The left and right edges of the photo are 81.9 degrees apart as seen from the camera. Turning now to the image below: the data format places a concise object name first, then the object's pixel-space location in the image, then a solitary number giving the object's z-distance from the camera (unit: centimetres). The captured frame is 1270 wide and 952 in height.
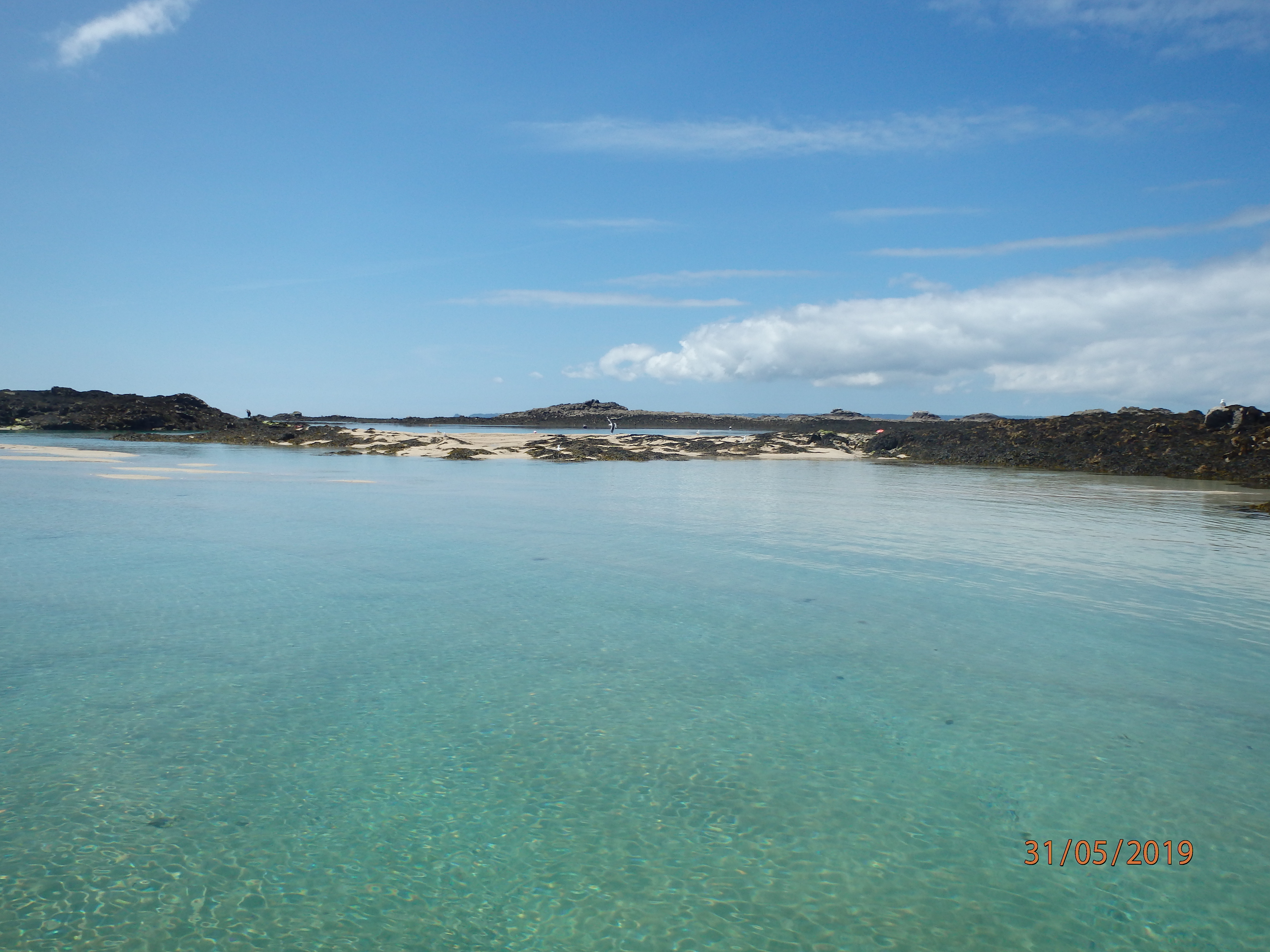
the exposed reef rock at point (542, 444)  3888
